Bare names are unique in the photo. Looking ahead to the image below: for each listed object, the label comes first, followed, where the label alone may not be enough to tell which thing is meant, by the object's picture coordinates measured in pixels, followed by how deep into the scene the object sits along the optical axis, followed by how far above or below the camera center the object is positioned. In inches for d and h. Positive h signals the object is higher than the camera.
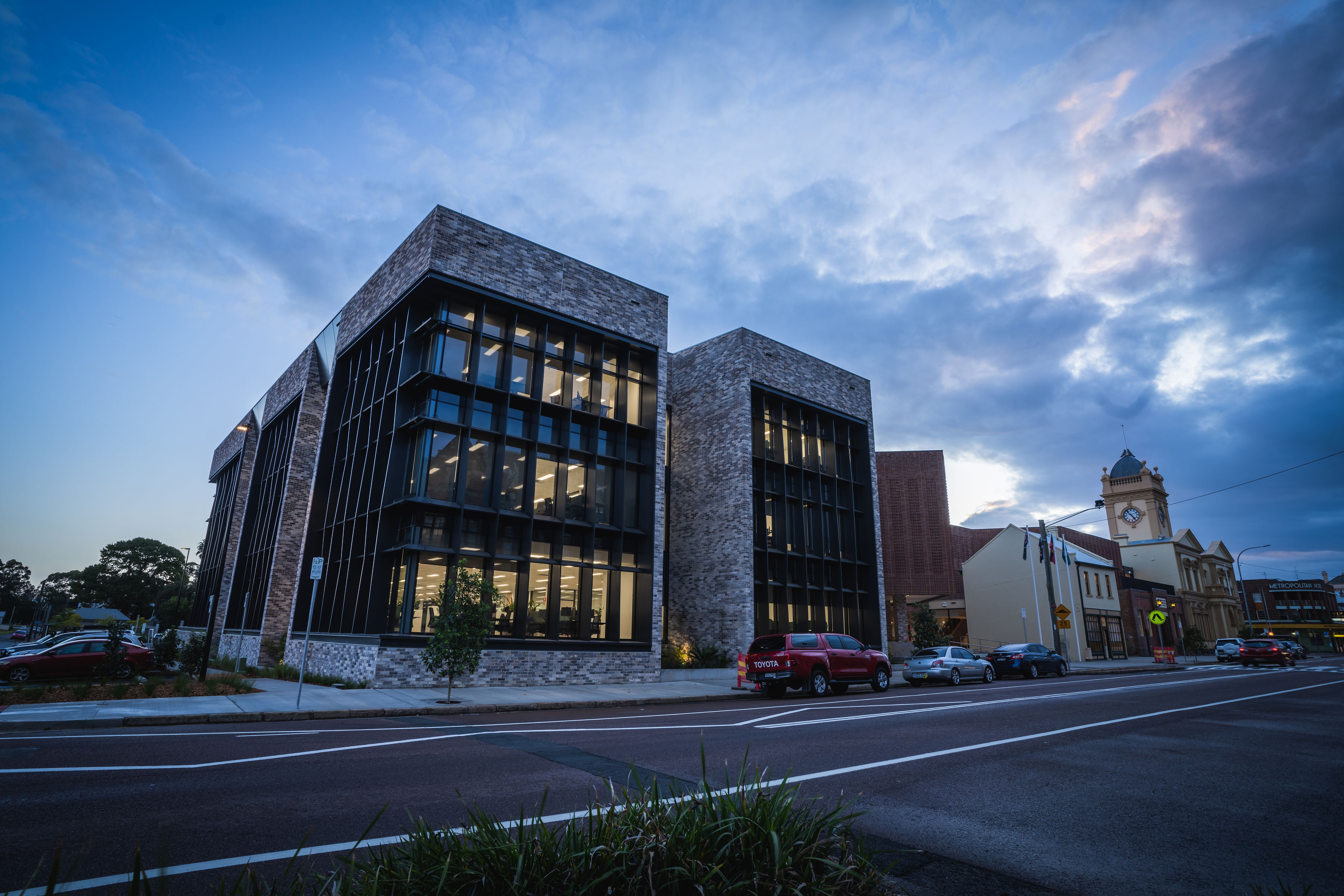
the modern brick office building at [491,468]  814.5 +203.9
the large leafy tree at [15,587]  4886.8 +217.4
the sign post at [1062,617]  1184.9 +28.2
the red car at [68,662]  734.5 -49.3
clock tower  2910.9 +547.0
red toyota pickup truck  757.3 -38.2
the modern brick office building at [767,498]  1127.0 +229.8
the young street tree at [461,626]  650.8 -2.1
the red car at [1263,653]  1457.9 -33.9
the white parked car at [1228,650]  1717.5 -35.6
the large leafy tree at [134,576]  3501.5 +214.5
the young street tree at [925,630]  1407.5 +2.6
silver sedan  962.1 -50.3
